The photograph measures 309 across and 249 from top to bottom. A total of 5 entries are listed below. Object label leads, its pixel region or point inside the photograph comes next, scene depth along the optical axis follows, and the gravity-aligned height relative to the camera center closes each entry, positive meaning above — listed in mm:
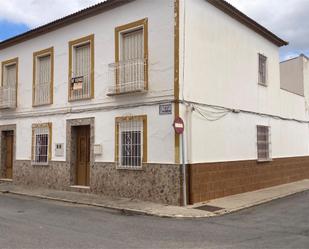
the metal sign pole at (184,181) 7742 -934
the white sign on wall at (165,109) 8012 +1102
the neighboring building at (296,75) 13724 +3590
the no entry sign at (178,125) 7546 +593
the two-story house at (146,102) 8139 +1553
